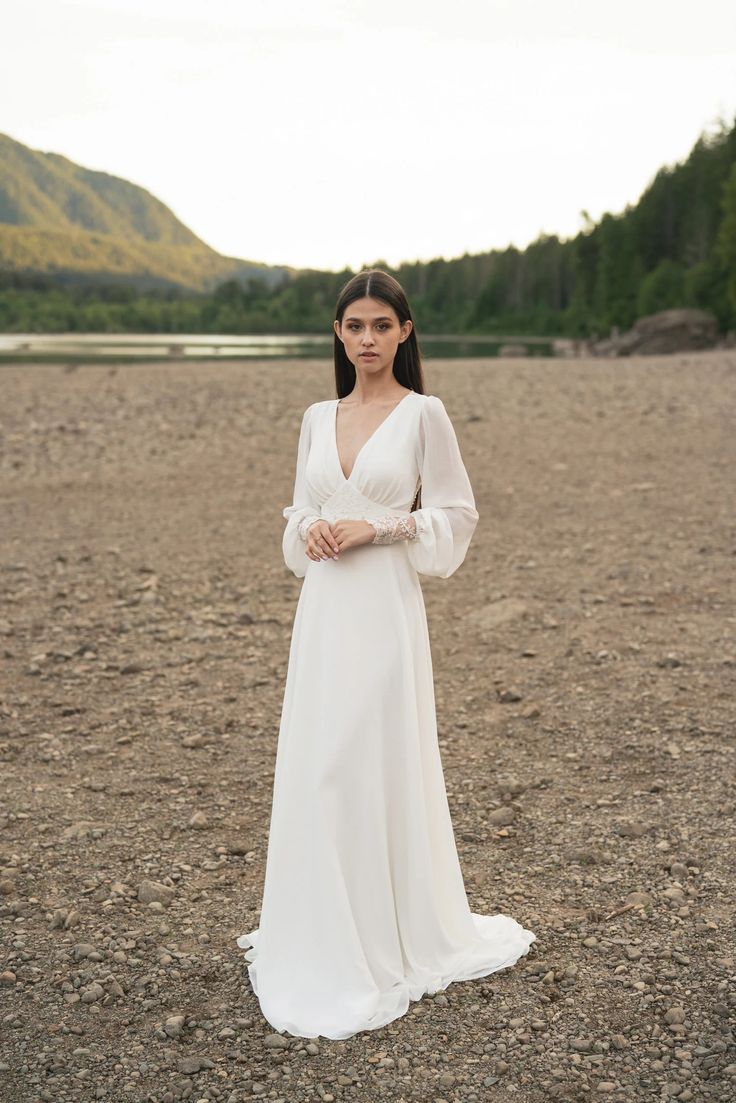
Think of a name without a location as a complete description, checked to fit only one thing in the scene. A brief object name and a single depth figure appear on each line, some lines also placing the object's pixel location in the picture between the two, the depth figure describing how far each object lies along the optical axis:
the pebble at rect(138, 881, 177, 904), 4.85
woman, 3.92
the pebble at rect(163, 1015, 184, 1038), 3.83
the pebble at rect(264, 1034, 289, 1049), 3.76
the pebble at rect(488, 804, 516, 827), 5.59
